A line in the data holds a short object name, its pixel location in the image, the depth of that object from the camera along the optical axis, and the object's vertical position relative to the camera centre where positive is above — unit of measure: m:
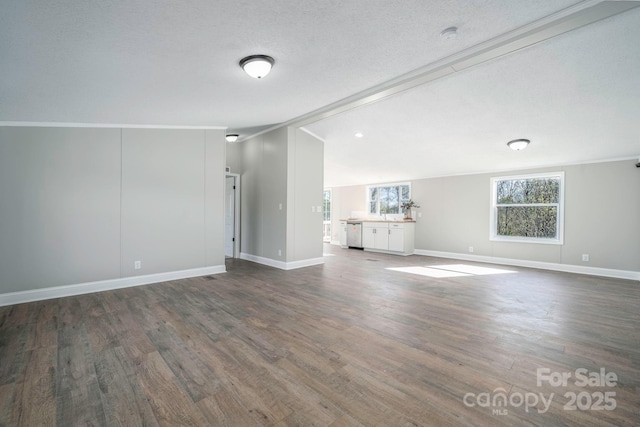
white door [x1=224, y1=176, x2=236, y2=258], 6.62 -0.11
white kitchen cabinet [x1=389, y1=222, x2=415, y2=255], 7.50 -0.73
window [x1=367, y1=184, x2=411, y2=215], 8.35 +0.41
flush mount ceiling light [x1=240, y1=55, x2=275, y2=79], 2.58 +1.37
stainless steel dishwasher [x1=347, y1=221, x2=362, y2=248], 8.56 -0.74
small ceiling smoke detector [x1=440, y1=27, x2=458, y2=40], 2.38 +1.54
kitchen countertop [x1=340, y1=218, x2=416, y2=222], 7.70 -0.27
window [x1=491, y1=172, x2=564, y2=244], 5.80 +0.09
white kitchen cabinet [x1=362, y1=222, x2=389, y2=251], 7.86 -0.72
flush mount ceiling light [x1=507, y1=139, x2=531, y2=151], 4.69 +1.16
